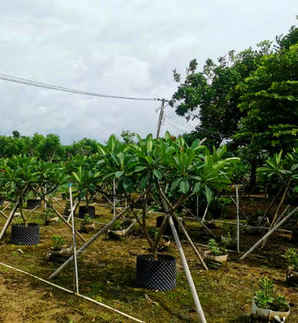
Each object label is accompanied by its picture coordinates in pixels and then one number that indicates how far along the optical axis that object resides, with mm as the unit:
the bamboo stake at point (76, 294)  4376
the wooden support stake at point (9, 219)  7946
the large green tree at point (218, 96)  26234
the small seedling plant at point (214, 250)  7367
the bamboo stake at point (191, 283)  4120
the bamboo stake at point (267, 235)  7370
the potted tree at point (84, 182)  5738
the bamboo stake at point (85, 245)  5800
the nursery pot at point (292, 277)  6152
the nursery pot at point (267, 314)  4273
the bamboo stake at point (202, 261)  6619
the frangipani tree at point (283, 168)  7790
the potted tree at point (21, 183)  7883
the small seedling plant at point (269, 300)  4338
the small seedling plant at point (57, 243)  7388
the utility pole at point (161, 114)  28547
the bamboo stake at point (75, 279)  5148
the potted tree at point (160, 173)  4789
